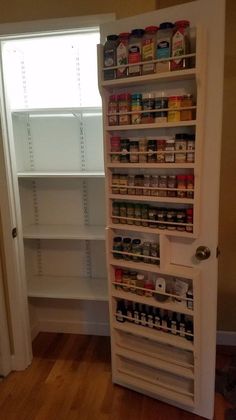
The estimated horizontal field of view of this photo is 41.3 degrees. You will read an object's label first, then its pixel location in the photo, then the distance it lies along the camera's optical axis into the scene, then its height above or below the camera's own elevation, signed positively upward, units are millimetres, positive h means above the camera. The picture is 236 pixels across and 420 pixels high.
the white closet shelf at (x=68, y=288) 2174 -970
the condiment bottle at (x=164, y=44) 1354 +452
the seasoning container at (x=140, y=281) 1703 -704
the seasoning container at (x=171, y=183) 1482 -158
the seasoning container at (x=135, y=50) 1416 +453
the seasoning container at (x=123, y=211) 1648 -313
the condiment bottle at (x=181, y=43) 1319 +443
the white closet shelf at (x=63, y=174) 2029 -141
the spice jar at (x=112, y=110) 1551 +201
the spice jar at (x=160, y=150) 1473 -2
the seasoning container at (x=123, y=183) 1605 -163
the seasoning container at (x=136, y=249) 1659 -515
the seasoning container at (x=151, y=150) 1499 -1
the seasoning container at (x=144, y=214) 1592 -320
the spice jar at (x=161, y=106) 1438 +197
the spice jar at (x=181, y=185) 1446 -166
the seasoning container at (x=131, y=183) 1594 -163
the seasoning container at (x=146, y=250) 1631 -515
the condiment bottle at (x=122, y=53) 1450 +449
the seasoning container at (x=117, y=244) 1713 -501
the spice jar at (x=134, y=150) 1547 +2
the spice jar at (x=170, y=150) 1440 -3
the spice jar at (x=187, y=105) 1384 +192
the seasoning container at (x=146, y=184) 1553 -166
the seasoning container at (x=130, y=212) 1630 -316
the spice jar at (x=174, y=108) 1399 +181
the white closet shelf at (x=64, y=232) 2111 -547
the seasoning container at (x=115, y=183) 1631 -166
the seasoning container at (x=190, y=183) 1428 -157
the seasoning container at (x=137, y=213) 1608 -318
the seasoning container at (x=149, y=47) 1394 +454
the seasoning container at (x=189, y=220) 1468 -330
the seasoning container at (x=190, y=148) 1389 +2
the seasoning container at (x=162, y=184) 1508 -164
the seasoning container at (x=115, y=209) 1665 -305
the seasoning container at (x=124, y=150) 1569 +4
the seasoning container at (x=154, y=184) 1530 -165
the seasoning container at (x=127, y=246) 1691 -508
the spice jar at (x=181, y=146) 1409 +13
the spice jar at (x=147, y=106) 1472 +203
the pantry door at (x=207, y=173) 1305 -111
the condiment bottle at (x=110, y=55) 1473 +448
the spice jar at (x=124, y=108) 1519 +206
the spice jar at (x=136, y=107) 1492 +206
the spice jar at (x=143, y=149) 1522 +5
